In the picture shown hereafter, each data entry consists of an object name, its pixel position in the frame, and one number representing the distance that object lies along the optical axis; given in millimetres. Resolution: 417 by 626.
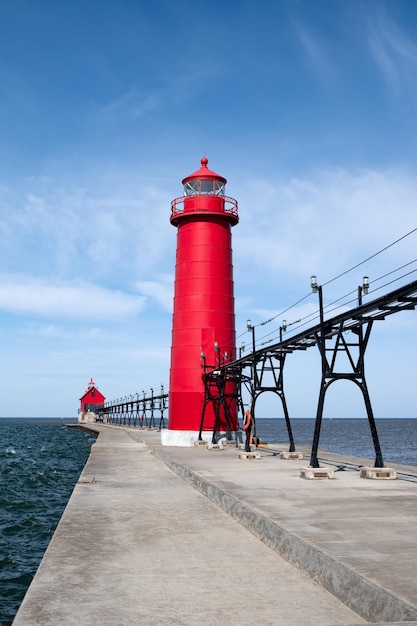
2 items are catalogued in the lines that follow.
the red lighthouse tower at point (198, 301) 30109
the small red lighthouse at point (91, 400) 124562
